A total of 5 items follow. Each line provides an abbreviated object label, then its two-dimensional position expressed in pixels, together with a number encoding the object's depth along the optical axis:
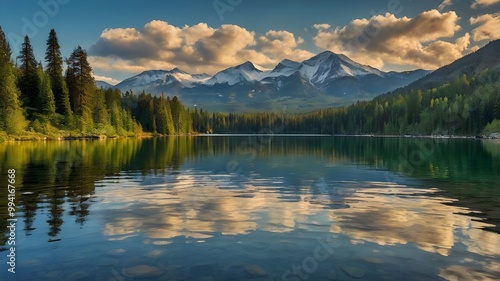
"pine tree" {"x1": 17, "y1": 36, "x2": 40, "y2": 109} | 122.69
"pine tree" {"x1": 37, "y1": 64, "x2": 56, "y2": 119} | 116.44
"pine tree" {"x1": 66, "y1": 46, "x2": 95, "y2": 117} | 133.75
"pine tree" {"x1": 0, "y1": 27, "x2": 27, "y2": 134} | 97.19
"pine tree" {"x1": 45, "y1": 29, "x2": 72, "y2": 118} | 125.44
